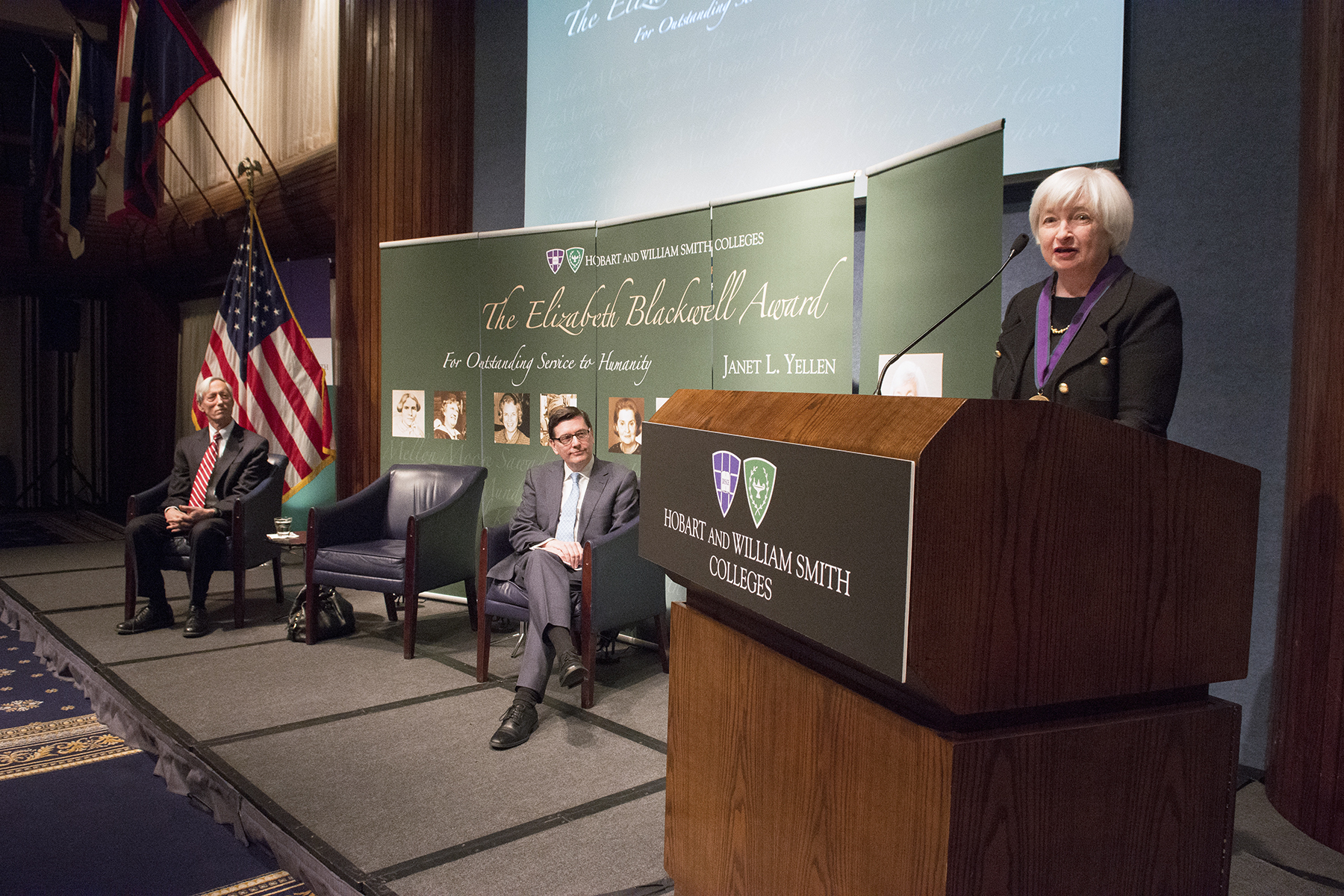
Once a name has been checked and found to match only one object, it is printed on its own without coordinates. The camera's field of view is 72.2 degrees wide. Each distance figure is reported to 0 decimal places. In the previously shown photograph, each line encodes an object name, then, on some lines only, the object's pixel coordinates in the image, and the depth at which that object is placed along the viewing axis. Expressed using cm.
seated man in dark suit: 462
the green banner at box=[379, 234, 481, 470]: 495
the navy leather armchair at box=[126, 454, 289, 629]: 468
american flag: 586
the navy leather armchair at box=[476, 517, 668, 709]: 349
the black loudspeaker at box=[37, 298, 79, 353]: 987
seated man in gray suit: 342
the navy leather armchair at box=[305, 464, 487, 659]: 416
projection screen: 314
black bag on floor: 448
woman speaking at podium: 161
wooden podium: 91
